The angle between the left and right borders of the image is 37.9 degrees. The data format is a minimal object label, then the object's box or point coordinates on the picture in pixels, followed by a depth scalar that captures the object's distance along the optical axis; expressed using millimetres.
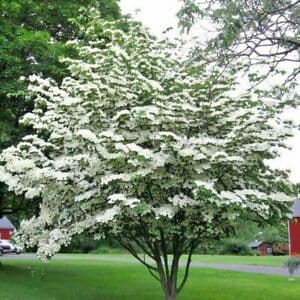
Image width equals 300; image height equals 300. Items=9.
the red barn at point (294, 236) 29763
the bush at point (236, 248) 32538
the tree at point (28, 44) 11412
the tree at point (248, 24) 5646
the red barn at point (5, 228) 43846
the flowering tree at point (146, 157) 6782
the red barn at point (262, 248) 35357
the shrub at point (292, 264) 14581
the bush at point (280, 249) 34318
